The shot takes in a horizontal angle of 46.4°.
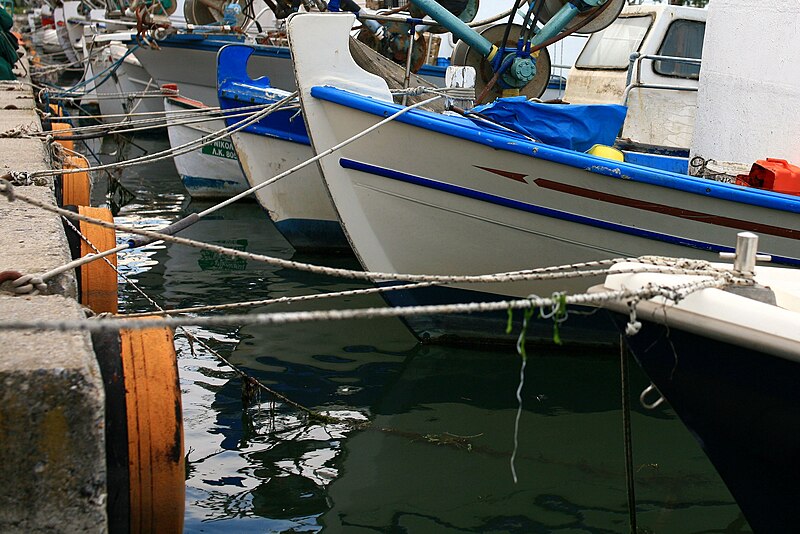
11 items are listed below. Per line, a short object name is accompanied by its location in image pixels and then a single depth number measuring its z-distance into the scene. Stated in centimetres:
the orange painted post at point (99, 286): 504
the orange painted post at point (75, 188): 734
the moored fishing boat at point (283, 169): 955
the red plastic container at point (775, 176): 568
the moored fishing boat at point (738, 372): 301
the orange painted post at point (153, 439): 296
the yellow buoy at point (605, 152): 645
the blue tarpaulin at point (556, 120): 625
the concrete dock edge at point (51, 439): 255
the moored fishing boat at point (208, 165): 1254
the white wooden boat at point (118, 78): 2006
